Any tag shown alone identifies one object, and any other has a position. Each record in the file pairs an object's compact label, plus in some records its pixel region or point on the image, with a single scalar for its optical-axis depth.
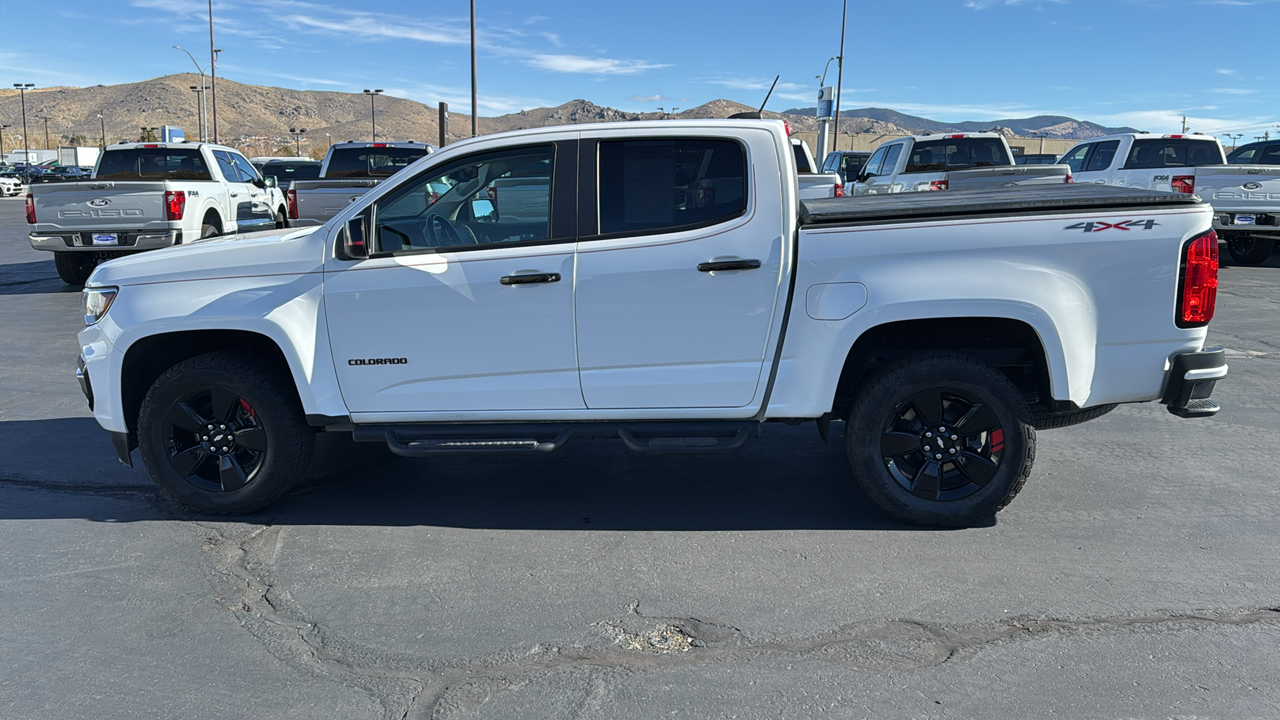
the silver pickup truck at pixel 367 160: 15.80
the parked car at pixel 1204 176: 14.41
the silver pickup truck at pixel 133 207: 12.90
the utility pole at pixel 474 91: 29.08
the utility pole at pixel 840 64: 46.38
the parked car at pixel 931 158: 15.81
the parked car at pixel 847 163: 27.16
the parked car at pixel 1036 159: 28.74
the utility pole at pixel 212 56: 48.38
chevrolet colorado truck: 4.42
